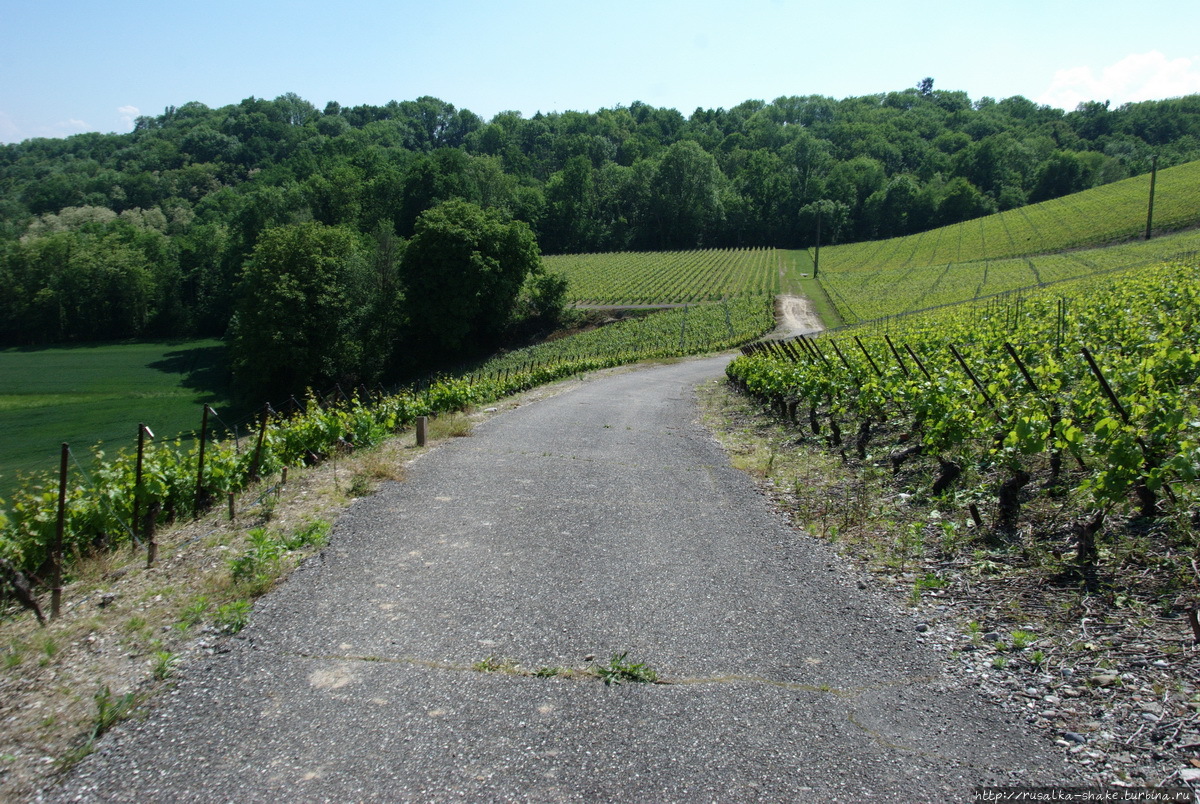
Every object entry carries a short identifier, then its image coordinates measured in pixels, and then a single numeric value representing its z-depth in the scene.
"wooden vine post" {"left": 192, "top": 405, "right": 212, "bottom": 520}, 9.79
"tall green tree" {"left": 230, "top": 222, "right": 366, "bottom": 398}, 50.12
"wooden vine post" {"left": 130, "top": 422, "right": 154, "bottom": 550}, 8.72
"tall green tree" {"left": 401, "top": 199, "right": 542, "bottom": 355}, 58.03
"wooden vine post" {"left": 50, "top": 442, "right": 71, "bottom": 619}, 6.79
